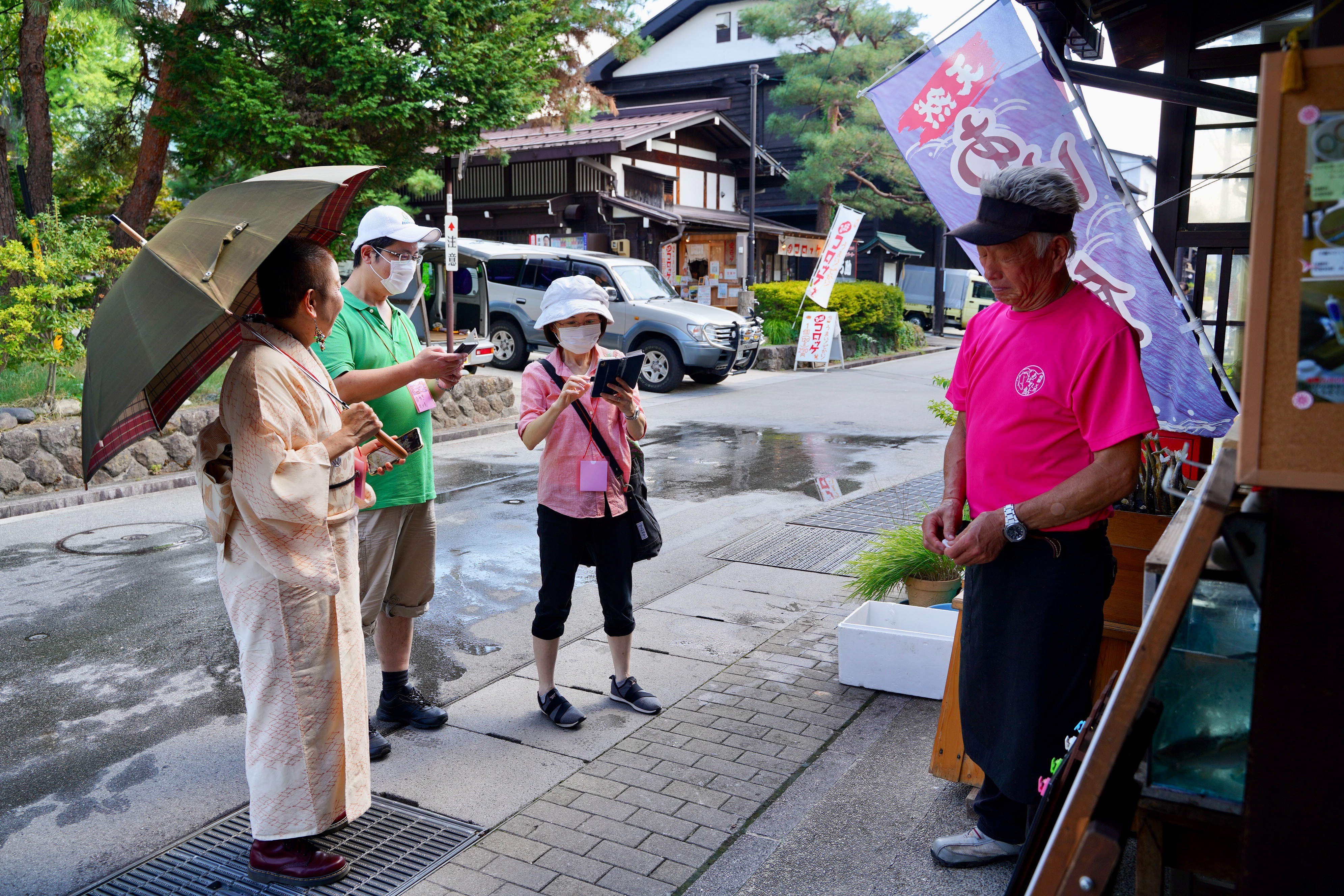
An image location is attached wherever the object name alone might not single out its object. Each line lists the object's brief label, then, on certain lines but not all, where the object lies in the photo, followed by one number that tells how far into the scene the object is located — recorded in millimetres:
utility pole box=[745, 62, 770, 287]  23141
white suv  16156
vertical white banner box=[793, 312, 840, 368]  19844
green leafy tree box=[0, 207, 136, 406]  9391
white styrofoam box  4059
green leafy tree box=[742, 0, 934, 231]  25078
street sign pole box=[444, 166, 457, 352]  12852
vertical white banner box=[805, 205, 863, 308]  18844
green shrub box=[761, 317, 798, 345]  21047
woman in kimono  2697
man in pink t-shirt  2357
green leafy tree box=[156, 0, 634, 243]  12312
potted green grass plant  4691
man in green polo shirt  3518
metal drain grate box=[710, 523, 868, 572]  6520
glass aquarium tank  1831
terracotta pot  4672
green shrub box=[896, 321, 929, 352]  24703
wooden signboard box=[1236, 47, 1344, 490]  1289
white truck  33562
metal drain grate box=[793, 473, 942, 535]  7535
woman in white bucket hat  3779
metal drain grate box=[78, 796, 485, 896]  2908
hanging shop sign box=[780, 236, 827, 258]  27734
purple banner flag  3117
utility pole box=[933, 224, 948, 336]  31078
